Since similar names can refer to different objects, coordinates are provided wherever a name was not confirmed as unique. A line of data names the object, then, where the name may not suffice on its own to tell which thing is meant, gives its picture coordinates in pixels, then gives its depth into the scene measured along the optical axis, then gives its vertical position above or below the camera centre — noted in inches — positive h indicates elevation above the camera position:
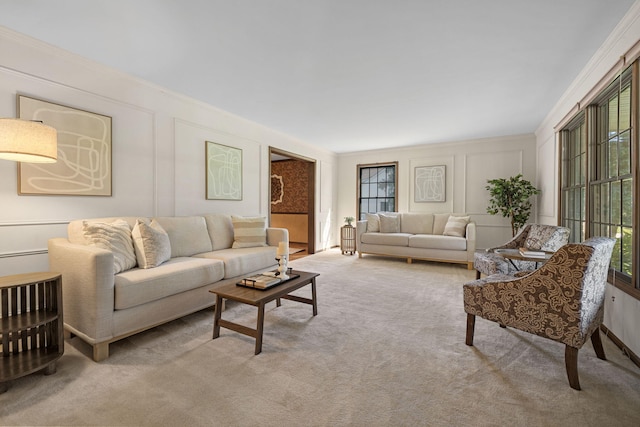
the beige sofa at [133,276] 78.4 -21.0
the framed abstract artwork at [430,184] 249.4 +24.5
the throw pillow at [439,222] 235.0 -8.2
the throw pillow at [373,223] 241.9 -9.4
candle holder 102.2 -20.1
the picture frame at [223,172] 159.2 +22.5
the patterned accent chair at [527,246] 130.3 -16.2
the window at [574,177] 128.3 +17.0
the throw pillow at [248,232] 151.1 -10.9
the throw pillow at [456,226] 215.6 -10.6
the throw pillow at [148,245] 101.1 -12.1
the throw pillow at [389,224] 241.3 -10.1
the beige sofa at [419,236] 203.5 -18.3
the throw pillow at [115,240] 91.9 -9.5
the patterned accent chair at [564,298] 66.6 -21.4
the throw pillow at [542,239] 131.0 -12.4
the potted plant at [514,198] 203.0 +10.0
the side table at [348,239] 259.9 -24.6
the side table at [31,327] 66.9 -27.4
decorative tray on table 93.4 -22.9
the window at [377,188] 275.3 +23.1
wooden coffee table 83.0 -25.2
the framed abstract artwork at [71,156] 95.6 +20.0
